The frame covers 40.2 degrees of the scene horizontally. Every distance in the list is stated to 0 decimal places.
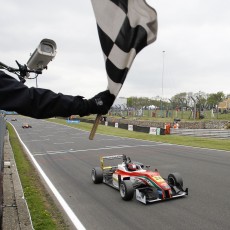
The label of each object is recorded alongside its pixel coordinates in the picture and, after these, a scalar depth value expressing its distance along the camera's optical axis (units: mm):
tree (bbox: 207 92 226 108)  55906
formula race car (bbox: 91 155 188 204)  7012
